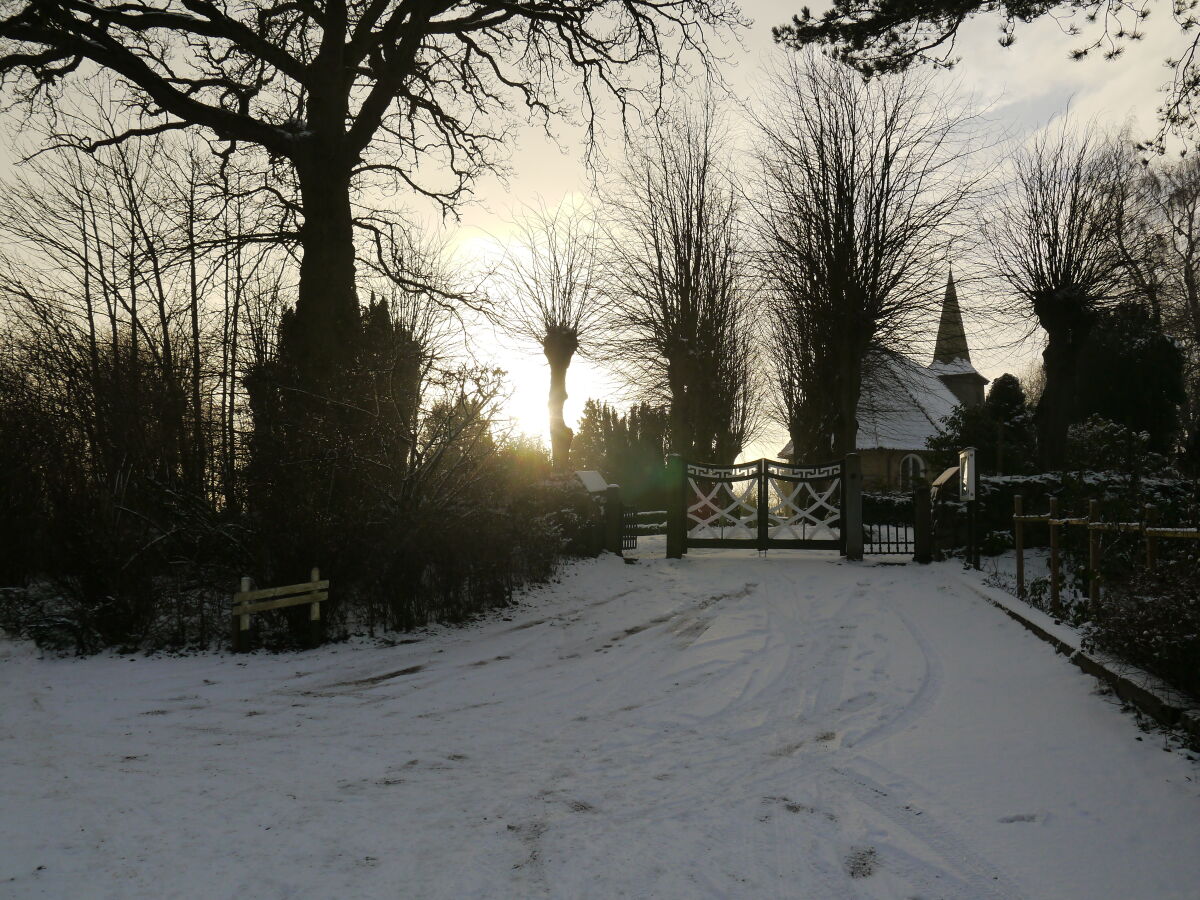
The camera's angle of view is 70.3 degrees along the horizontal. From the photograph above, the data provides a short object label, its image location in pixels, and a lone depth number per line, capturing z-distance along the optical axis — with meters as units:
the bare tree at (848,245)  23.98
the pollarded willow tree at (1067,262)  22.70
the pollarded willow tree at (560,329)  26.98
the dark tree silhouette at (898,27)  7.63
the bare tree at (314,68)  12.05
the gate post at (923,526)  17.12
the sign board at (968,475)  14.48
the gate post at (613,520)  19.38
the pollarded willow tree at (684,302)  29.41
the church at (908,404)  27.06
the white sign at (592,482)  20.11
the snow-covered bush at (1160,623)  5.53
